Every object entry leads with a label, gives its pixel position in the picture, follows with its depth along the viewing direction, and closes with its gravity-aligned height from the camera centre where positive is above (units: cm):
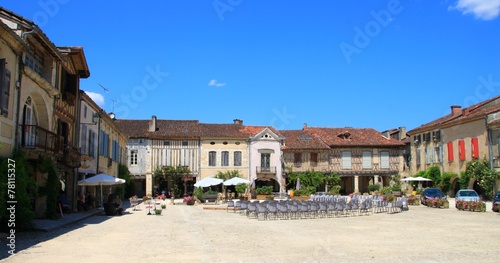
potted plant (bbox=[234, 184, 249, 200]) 3745 -69
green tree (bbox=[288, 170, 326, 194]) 4458 +8
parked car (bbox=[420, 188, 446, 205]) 2884 -92
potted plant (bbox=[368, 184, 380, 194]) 4392 -79
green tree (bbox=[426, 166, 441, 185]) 3731 +36
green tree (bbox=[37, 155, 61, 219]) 1563 -28
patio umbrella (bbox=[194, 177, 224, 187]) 2989 -18
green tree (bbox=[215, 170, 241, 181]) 4269 +45
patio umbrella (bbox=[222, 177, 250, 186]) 3016 -12
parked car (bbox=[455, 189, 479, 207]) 2677 -90
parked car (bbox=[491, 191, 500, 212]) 2178 -110
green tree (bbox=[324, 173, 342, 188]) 4500 -2
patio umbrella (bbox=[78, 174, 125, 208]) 2073 -3
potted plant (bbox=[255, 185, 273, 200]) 3541 -88
